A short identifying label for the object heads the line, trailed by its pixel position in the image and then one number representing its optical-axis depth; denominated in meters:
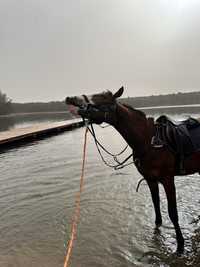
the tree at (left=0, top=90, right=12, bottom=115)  108.88
